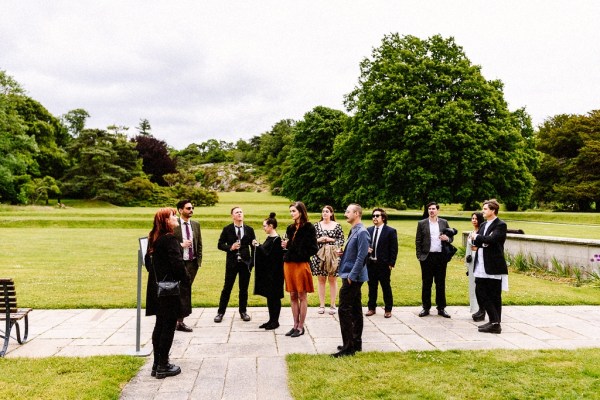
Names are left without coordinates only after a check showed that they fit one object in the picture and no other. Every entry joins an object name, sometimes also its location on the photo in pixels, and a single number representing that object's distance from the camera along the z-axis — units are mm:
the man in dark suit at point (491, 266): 6781
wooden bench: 5658
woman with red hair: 4891
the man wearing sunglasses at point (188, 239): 6832
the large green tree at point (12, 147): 42625
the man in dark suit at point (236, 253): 7486
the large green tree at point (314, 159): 42906
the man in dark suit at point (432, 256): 7875
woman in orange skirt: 6629
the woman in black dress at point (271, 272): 7062
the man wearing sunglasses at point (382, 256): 7926
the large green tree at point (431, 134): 29094
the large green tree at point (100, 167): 54625
